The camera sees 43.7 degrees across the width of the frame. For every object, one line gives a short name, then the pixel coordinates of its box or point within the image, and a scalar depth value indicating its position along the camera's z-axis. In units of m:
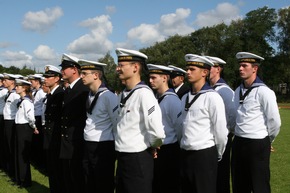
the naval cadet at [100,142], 5.19
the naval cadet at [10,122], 9.25
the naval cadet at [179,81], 7.58
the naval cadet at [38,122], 10.16
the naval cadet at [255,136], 5.35
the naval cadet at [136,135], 4.29
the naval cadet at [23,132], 8.47
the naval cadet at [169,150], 5.76
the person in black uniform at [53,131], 6.65
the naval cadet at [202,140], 4.56
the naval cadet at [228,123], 6.24
